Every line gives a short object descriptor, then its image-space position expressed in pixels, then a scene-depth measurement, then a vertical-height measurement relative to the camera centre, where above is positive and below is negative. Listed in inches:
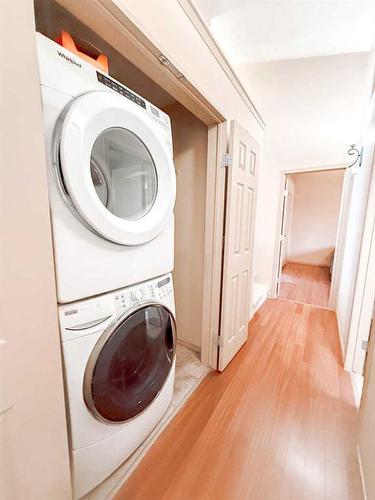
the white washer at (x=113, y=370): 28.5 -24.4
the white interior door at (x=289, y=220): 181.2 -1.6
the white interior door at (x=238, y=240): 57.3 -6.9
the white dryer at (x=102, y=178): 24.3 +5.5
